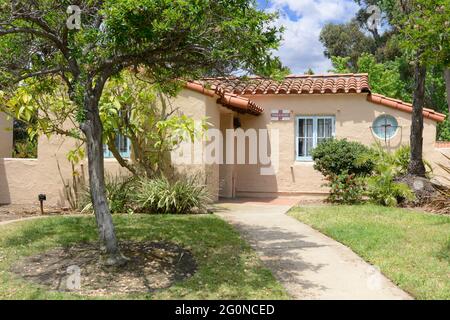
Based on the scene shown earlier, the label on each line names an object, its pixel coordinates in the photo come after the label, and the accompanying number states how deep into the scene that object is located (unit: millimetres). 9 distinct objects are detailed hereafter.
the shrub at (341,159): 11984
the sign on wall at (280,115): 14477
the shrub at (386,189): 11586
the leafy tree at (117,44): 5320
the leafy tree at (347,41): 34875
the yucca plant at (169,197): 10727
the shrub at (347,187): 11987
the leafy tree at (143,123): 10852
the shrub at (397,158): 12320
